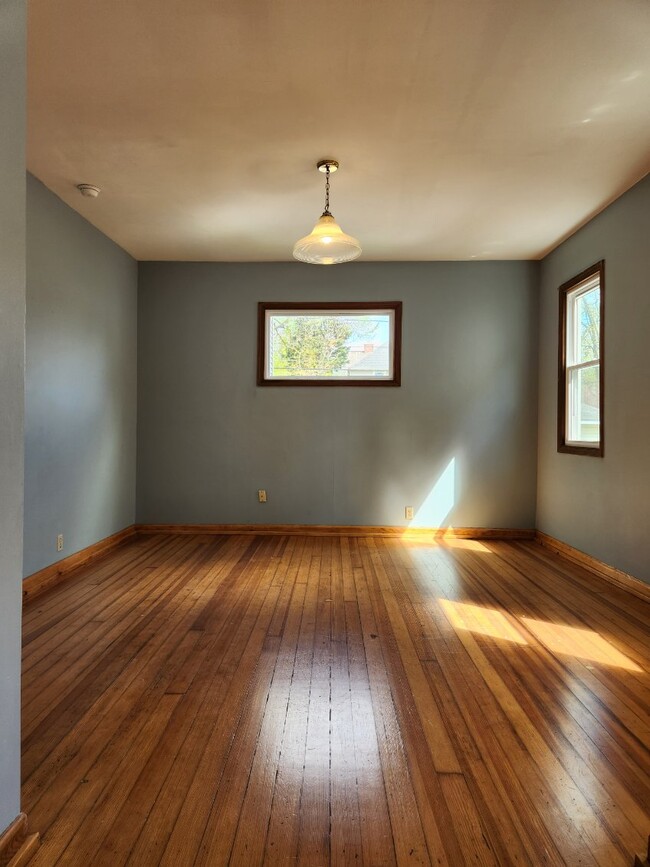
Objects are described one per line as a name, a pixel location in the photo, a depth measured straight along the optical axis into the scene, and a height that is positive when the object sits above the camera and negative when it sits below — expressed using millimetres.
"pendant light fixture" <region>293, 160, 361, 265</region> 3449 +1191
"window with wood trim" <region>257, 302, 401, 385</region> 5746 +866
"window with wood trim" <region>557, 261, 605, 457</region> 4457 +549
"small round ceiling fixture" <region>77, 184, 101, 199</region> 3893 +1707
